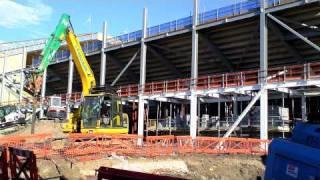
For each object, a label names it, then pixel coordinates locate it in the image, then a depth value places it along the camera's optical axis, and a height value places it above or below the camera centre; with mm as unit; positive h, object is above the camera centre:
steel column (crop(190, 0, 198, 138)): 19428 +2625
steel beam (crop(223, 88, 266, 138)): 16719 +308
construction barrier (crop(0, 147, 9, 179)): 6657 -1214
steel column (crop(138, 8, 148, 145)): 22278 +3113
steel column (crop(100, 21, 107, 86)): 26043 +4548
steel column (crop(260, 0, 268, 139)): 16616 +2399
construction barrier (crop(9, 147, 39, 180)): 5901 -1110
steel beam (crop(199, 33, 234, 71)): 21161 +4593
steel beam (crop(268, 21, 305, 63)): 18470 +4627
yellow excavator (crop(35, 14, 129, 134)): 14990 -23
